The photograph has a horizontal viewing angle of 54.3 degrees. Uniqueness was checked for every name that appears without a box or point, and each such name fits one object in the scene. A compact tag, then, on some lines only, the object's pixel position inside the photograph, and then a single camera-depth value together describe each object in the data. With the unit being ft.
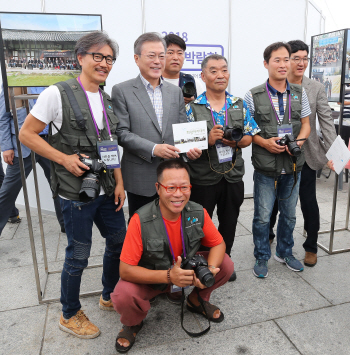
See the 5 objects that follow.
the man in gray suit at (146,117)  7.92
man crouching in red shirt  7.01
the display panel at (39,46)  8.20
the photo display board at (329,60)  11.73
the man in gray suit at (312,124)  10.03
